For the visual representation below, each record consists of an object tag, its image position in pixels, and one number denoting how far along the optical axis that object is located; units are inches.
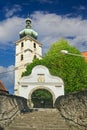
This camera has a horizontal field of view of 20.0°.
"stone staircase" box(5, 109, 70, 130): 559.8
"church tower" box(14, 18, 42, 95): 2144.4
